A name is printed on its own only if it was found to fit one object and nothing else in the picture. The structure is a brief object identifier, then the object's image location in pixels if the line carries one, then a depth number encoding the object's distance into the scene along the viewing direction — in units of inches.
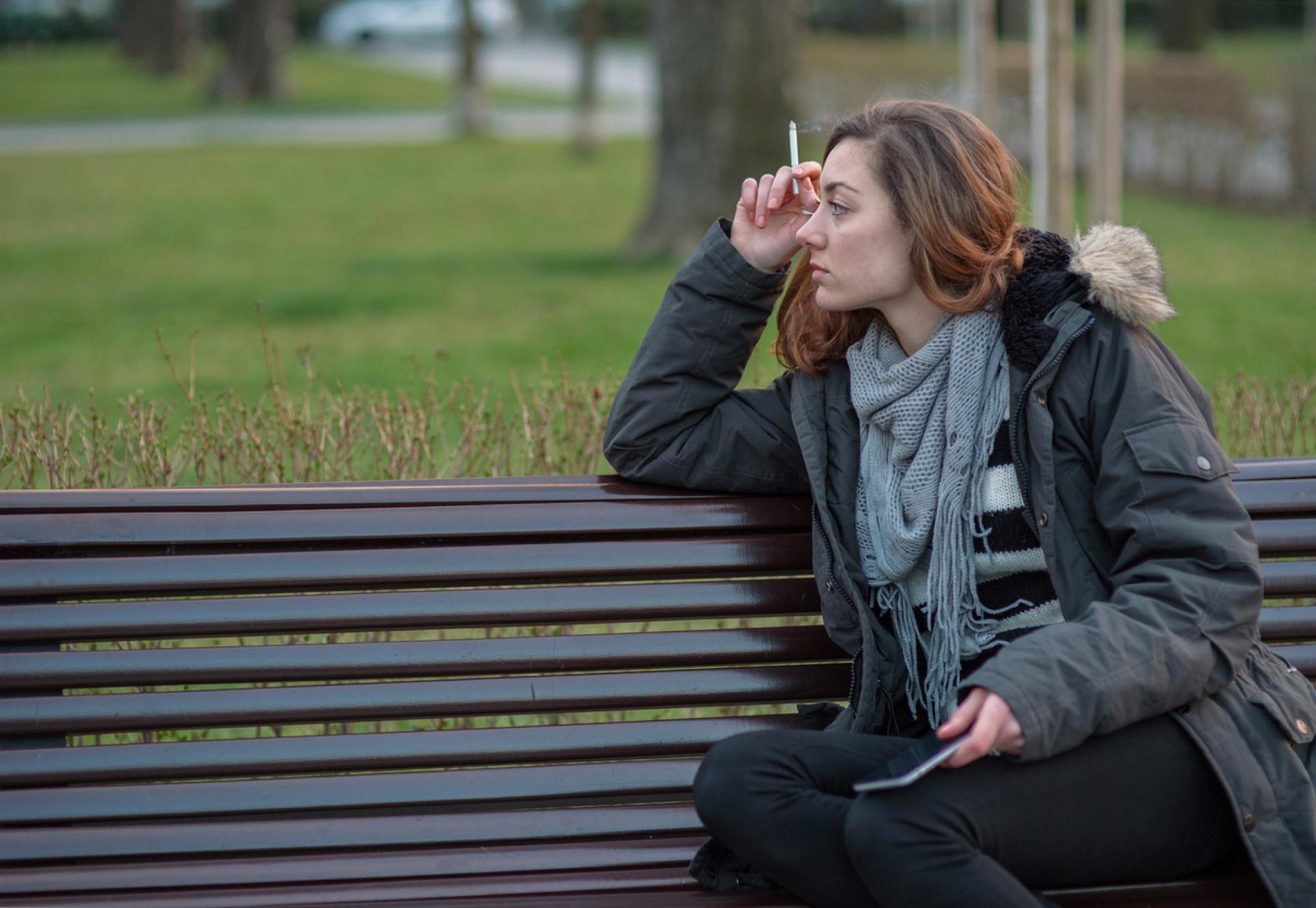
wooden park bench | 104.9
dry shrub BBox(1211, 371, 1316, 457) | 151.9
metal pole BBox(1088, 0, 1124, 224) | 285.1
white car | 2021.4
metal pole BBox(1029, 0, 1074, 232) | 287.6
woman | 90.0
